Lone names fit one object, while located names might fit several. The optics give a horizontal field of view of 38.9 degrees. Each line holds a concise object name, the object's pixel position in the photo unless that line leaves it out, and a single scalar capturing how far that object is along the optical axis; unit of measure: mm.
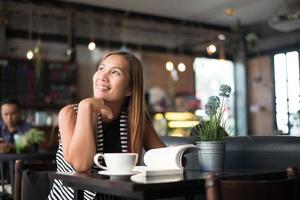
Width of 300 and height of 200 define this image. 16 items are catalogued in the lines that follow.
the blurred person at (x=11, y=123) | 4889
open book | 1505
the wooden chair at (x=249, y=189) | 1133
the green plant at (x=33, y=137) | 4031
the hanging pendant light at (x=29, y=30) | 7497
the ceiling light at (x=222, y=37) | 9331
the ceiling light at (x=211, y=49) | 7027
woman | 1610
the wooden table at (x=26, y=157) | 3607
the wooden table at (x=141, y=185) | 1155
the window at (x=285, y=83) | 9094
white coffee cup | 1445
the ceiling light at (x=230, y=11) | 7656
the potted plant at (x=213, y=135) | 1626
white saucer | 1410
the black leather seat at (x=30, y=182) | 2002
